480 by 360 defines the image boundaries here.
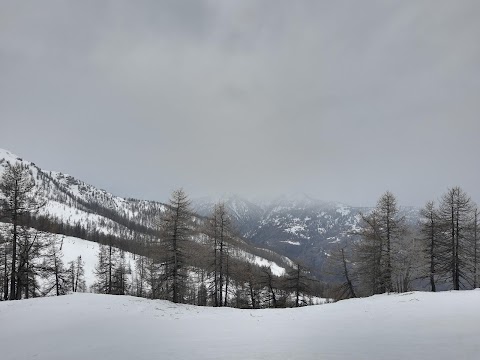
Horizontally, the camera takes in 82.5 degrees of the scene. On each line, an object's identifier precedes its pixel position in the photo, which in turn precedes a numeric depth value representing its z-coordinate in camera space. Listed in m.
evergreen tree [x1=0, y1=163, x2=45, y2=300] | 23.27
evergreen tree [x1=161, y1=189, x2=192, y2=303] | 27.39
